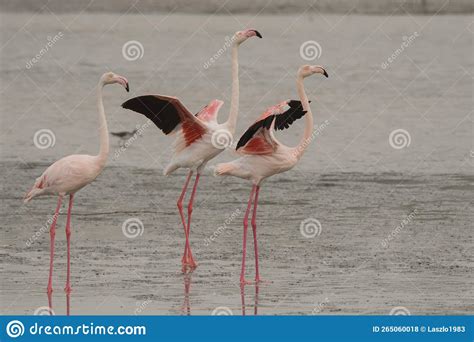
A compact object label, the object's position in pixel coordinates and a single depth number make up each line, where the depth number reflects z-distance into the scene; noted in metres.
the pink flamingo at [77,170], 11.45
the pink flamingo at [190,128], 12.41
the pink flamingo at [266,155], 12.43
